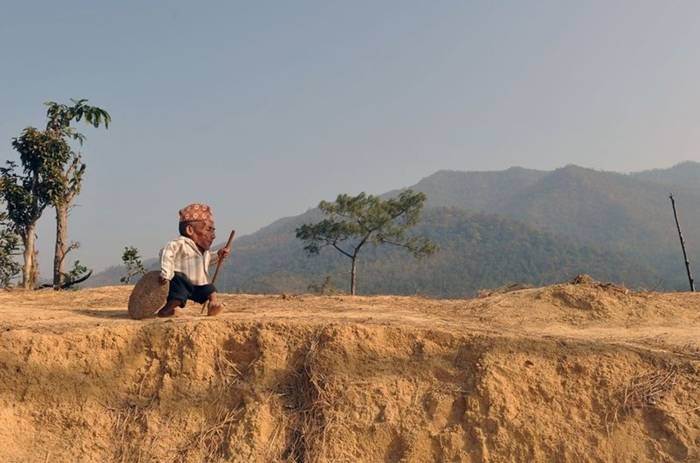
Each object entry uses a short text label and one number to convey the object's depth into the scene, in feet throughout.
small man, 21.68
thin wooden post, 43.64
